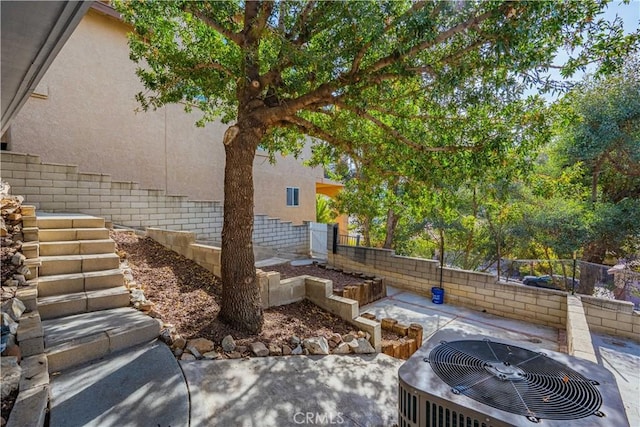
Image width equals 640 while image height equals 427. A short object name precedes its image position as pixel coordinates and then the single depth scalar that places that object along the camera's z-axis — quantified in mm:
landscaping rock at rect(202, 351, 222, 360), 3082
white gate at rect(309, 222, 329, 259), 11062
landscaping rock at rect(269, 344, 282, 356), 3381
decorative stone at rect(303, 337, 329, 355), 3553
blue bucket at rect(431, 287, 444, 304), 7738
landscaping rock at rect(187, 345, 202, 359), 3054
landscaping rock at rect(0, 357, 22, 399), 1913
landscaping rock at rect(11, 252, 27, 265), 3287
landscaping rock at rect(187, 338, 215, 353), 3154
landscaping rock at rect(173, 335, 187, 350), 3123
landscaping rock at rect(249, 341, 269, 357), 3311
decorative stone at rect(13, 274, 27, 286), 3128
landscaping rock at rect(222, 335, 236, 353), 3289
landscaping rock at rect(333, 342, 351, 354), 3741
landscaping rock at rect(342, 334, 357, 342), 4023
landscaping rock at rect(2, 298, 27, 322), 2586
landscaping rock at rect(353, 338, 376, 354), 3817
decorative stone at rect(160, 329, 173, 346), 3129
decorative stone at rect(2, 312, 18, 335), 2361
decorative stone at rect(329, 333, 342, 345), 3934
